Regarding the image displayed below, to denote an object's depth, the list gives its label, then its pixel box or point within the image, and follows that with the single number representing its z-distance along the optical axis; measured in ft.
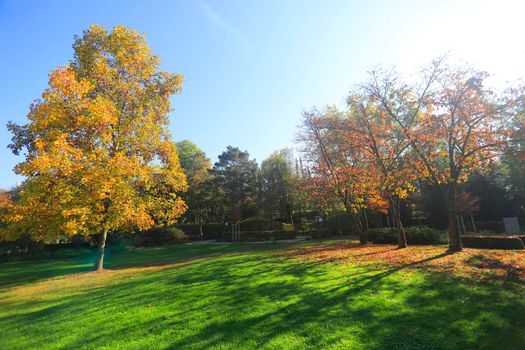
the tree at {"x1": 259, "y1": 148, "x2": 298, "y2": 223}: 139.03
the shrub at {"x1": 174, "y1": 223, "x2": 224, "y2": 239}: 137.39
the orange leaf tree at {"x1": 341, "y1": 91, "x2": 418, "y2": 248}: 48.88
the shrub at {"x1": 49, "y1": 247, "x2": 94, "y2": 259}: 94.73
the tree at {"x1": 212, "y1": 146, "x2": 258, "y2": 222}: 138.10
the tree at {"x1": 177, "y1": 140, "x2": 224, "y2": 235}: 142.00
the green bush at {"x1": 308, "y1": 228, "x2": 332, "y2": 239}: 107.25
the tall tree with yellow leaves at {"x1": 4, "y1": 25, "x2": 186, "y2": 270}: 39.50
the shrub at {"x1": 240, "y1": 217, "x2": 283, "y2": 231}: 122.52
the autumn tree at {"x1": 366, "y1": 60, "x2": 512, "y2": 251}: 38.96
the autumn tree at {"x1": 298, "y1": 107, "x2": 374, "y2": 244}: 58.54
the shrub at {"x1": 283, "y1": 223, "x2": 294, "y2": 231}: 119.91
